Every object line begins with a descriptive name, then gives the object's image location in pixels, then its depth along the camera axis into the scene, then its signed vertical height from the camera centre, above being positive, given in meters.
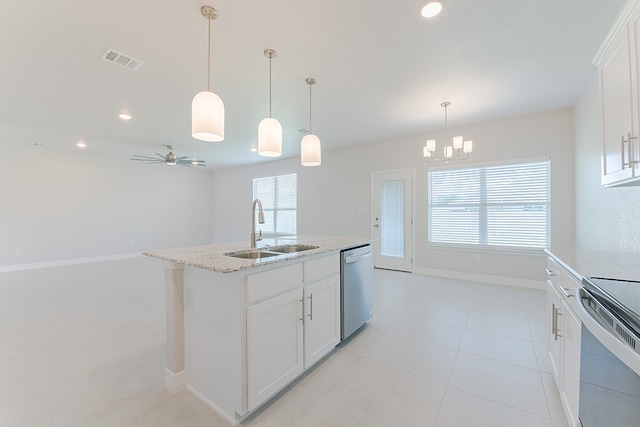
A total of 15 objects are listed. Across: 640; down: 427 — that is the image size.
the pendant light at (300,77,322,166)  2.47 +0.61
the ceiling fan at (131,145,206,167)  5.07 +1.09
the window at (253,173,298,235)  7.28 +0.40
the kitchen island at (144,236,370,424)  1.51 -0.70
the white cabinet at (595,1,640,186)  1.42 +0.69
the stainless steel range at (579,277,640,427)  0.84 -0.51
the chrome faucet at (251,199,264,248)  2.20 -0.15
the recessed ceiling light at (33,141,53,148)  5.56 +1.53
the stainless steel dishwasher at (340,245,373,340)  2.39 -0.72
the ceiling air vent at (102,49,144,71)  2.40 +1.47
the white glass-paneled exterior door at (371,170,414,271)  5.16 -0.10
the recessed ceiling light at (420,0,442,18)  1.81 +1.45
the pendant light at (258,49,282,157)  2.09 +0.62
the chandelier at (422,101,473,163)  3.54 +0.98
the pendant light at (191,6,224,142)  1.68 +0.64
